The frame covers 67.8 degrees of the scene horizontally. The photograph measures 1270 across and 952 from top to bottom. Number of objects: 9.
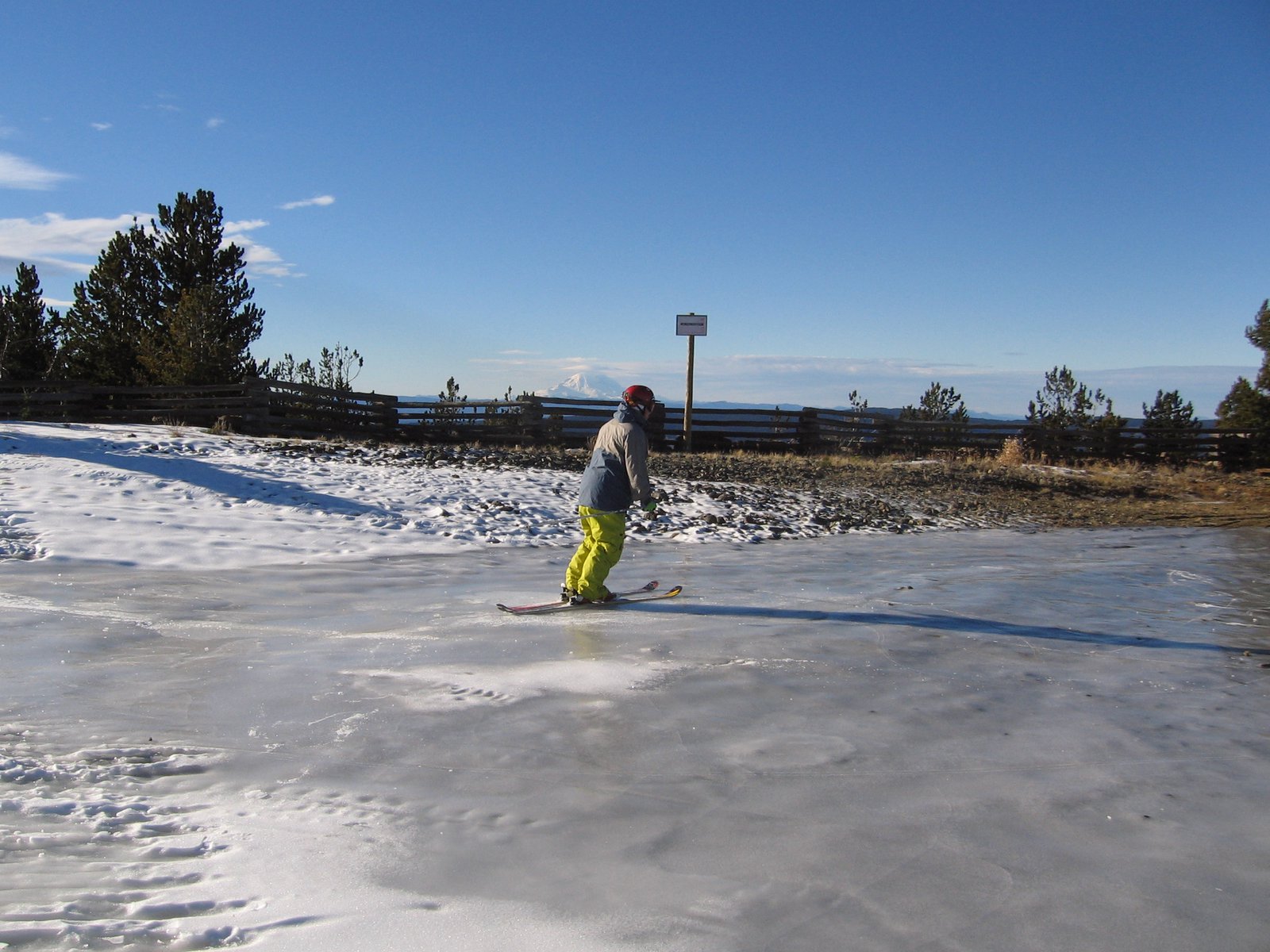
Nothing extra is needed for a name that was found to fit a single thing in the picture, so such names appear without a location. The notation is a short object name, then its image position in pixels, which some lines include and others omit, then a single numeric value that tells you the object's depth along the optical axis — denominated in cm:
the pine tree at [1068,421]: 2597
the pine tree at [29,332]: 3023
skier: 739
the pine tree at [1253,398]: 2569
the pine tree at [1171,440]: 2634
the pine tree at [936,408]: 3424
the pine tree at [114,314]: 2984
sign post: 2006
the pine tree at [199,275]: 2802
